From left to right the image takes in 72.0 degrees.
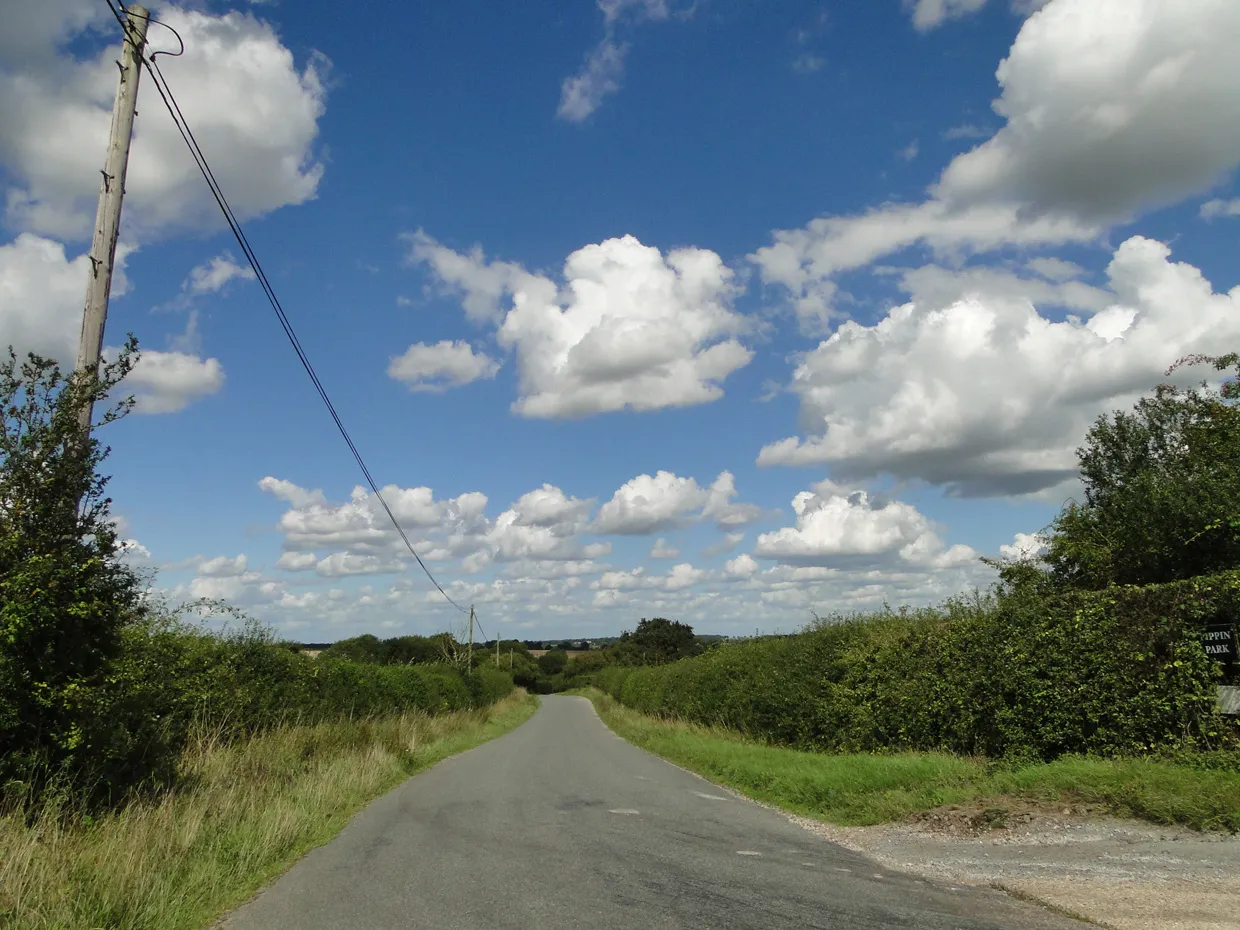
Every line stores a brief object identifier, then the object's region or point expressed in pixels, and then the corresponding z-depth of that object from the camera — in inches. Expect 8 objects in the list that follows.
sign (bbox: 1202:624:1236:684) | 386.9
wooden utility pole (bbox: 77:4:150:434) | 343.6
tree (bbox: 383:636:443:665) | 3398.1
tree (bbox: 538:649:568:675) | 6131.9
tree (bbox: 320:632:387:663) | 2787.9
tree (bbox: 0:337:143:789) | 284.8
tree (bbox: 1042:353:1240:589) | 778.2
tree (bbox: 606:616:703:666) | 4234.7
